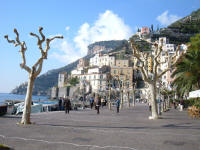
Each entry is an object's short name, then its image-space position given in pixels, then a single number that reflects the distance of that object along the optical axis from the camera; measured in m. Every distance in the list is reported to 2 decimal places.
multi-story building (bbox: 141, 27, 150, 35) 182.65
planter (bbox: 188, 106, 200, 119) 16.55
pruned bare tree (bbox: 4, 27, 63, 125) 11.11
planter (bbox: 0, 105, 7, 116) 15.88
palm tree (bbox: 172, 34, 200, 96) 22.93
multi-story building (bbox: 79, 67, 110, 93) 124.00
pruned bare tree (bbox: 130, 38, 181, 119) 15.21
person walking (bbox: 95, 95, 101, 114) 20.48
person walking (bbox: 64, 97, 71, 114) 20.72
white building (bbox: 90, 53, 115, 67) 158.62
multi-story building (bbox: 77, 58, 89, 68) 191.12
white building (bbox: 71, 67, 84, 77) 154.31
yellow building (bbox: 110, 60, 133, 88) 116.86
